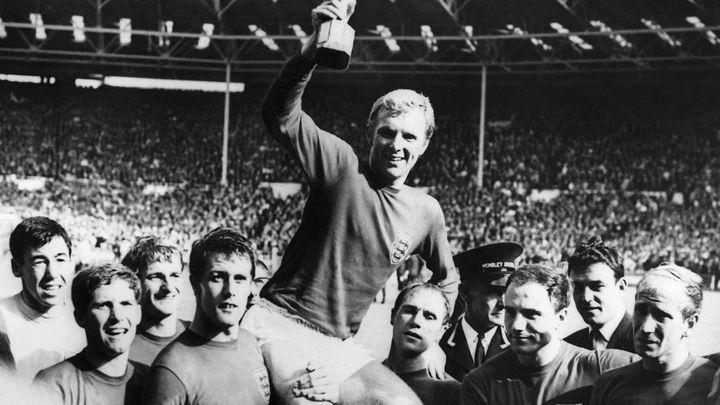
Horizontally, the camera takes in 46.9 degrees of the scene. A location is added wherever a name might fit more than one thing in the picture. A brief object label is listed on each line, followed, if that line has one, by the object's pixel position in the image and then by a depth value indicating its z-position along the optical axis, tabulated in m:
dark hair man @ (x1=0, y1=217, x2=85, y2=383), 4.07
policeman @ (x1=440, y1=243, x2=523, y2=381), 4.72
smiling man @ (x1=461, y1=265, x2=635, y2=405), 3.88
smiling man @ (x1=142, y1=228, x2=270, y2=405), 3.42
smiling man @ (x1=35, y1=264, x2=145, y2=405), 3.57
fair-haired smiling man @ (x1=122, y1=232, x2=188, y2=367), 4.24
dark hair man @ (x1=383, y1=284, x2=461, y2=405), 4.09
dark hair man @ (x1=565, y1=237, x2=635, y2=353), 4.51
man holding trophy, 3.57
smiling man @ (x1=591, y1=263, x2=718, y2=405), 3.68
